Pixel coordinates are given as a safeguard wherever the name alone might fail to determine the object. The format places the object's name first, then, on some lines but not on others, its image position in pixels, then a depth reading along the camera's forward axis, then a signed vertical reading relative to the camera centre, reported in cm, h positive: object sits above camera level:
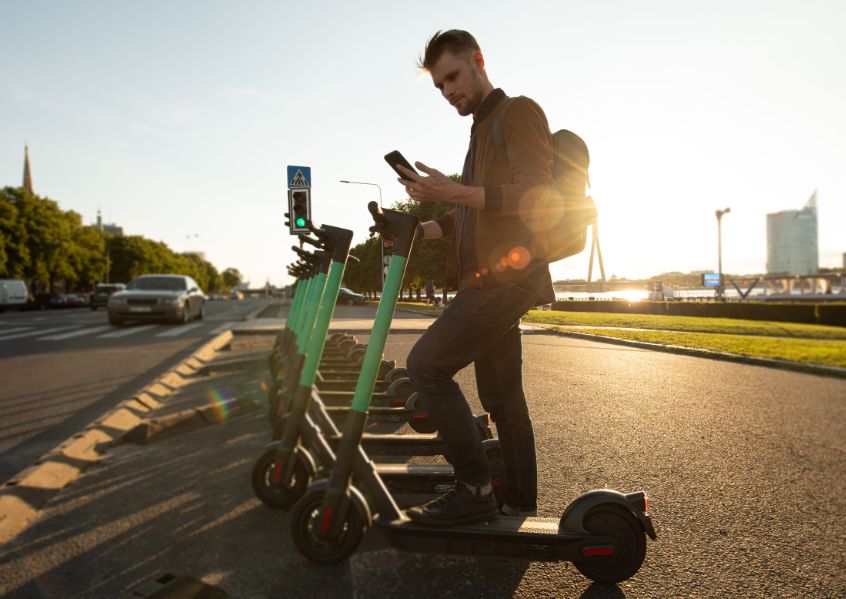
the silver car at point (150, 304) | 1644 -18
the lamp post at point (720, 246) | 4306 +326
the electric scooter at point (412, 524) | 216 -88
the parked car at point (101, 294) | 3820 +29
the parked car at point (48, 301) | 4373 -16
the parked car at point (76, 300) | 5053 -13
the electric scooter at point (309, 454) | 267 -77
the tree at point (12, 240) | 4794 +493
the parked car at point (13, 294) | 3553 +33
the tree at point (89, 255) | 6456 +492
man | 215 +11
